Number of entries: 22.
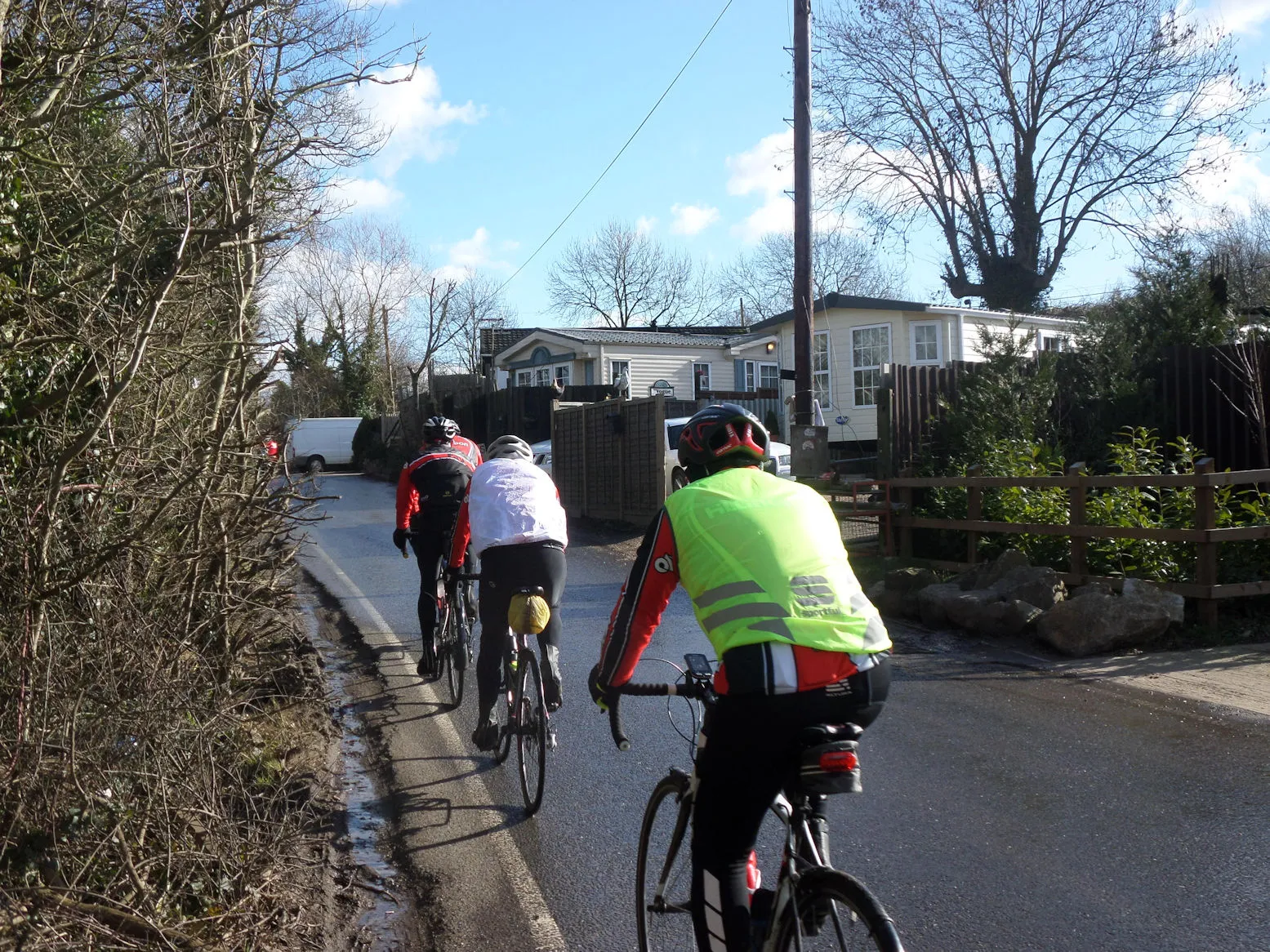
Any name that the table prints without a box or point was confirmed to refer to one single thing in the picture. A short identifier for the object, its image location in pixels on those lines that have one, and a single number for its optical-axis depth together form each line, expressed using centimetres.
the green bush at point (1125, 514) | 1013
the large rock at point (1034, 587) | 995
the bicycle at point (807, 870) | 264
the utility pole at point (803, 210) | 1538
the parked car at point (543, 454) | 2403
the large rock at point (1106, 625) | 906
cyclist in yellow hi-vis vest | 288
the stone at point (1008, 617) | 973
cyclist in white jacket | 614
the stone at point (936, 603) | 1037
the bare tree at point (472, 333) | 5892
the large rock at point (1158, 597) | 914
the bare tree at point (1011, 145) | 3428
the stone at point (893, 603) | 1093
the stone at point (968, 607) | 998
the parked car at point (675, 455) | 1869
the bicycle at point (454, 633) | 809
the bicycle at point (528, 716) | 573
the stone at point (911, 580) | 1123
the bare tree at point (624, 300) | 7056
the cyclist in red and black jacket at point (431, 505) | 859
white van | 4100
